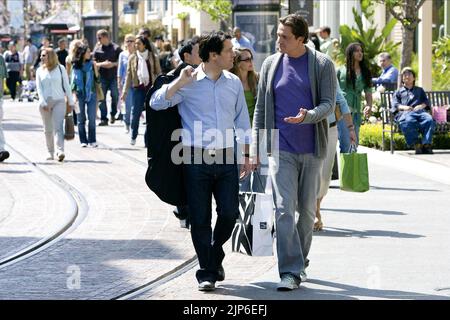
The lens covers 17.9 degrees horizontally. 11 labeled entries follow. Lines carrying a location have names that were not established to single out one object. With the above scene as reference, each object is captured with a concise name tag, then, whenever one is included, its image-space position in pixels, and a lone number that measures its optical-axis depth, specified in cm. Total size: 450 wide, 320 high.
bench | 2158
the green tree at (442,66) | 2803
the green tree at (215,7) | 4606
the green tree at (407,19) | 2759
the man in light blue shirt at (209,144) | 964
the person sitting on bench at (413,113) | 2106
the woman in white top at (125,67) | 2685
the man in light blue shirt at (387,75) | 2738
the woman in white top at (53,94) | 2022
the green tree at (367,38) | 3253
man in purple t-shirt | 973
